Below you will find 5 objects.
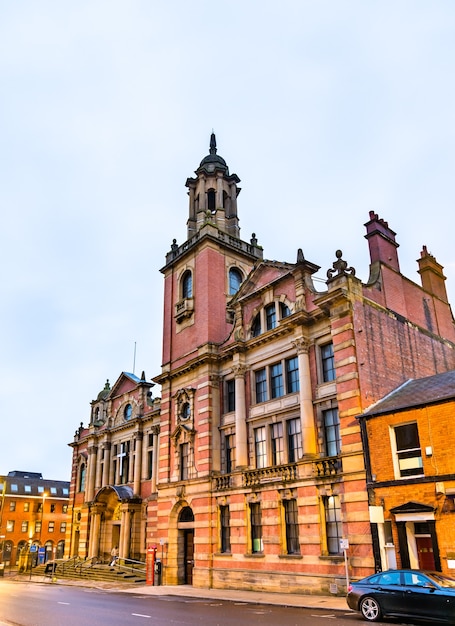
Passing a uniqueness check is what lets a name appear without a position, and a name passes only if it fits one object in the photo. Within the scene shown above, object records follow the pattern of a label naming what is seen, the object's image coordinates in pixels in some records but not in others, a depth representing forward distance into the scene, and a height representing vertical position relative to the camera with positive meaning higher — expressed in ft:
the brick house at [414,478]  60.80 +4.35
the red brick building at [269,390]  75.61 +20.53
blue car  42.37 -6.29
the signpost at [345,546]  64.27 -3.20
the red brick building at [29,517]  249.96 +4.03
